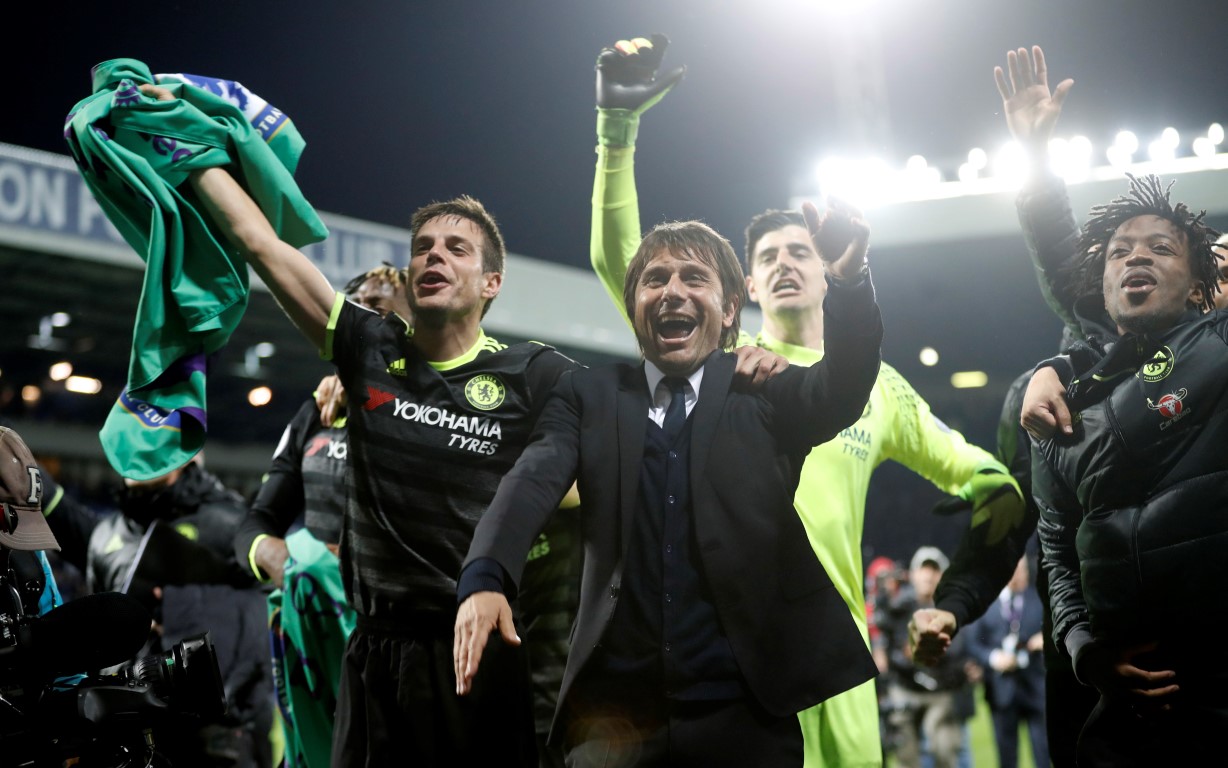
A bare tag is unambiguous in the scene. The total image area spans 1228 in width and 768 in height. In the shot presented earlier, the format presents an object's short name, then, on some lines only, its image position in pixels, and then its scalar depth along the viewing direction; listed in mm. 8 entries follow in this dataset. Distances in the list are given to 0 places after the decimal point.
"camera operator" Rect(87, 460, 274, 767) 5465
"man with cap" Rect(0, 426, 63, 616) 2572
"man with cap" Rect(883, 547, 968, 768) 9586
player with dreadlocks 2855
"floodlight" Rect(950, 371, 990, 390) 22859
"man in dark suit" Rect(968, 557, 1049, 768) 9258
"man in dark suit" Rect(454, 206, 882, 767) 2330
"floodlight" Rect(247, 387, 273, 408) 23656
